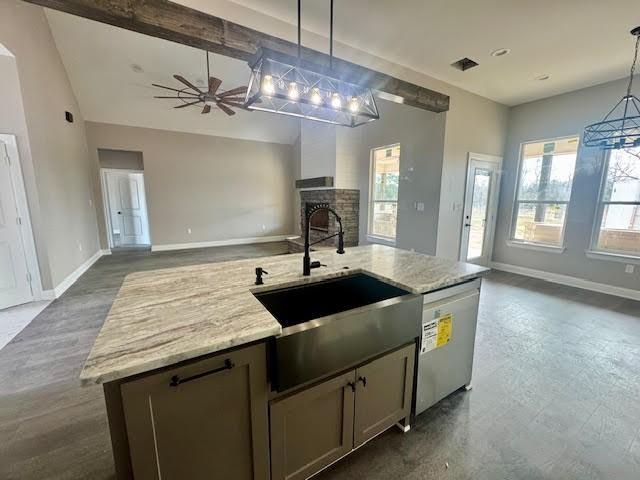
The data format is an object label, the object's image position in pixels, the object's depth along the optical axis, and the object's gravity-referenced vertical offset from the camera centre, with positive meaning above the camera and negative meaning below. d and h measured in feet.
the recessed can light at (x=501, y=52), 10.05 +5.39
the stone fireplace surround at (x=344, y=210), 18.66 -0.97
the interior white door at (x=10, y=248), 10.77 -2.19
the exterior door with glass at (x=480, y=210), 14.99 -0.78
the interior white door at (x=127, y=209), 24.16 -1.34
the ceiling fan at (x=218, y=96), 12.40 +4.90
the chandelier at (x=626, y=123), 8.85 +3.35
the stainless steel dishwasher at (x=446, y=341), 5.31 -3.00
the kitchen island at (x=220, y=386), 2.83 -2.30
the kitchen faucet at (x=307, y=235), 5.05 -0.79
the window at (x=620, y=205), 12.20 -0.36
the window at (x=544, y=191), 14.24 +0.34
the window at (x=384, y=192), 16.83 +0.26
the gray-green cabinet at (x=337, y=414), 3.84 -3.45
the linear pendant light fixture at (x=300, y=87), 5.69 +2.48
